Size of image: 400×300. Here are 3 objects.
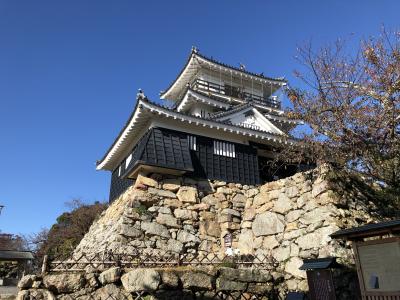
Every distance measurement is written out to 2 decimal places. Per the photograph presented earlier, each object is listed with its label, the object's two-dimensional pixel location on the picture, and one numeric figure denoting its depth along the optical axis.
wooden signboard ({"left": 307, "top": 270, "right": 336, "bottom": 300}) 8.27
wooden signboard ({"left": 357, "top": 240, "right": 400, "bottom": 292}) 6.51
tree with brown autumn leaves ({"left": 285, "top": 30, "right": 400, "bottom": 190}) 9.77
